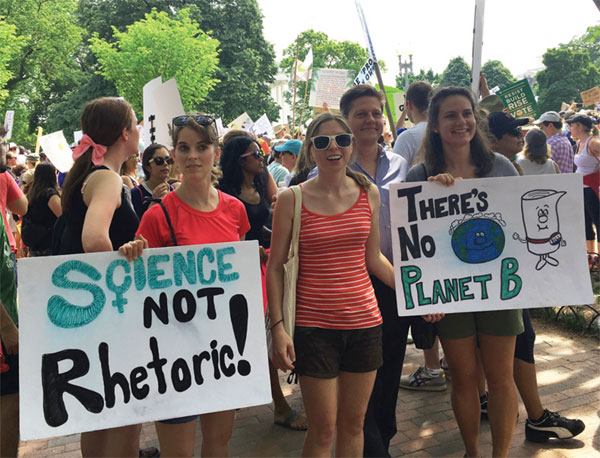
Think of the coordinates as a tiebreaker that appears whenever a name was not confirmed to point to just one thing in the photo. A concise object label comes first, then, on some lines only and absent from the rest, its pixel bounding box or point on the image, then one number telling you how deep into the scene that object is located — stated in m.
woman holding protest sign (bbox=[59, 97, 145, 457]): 2.31
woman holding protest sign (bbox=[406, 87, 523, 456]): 2.91
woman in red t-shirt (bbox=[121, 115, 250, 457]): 2.38
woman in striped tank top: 2.46
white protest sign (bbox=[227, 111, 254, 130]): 15.87
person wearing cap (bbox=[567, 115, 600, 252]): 7.93
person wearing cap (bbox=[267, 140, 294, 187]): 6.79
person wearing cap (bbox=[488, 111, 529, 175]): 3.81
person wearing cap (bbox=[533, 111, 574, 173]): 8.32
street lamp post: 61.07
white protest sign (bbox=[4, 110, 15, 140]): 16.30
